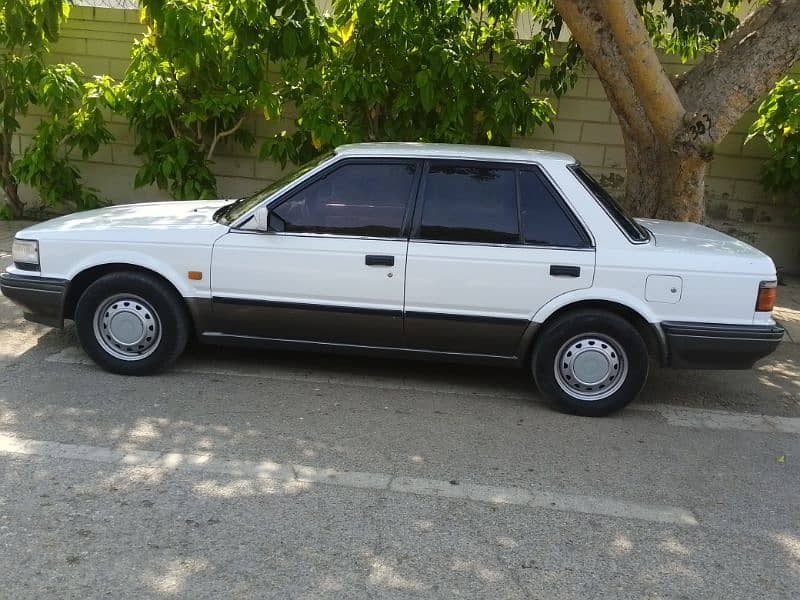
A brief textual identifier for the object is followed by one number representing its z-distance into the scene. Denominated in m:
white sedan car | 4.75
